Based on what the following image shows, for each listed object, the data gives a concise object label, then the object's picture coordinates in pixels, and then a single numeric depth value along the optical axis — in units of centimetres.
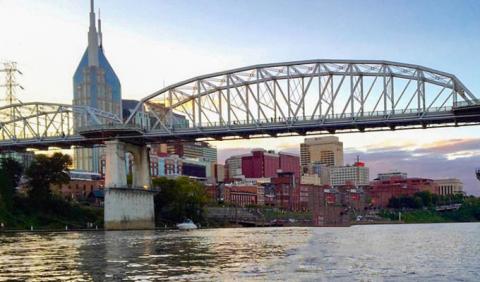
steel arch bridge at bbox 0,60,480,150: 12762
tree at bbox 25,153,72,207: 14750
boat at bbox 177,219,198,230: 15252
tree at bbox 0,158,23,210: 14238
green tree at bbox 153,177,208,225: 16562
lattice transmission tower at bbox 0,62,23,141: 16744
